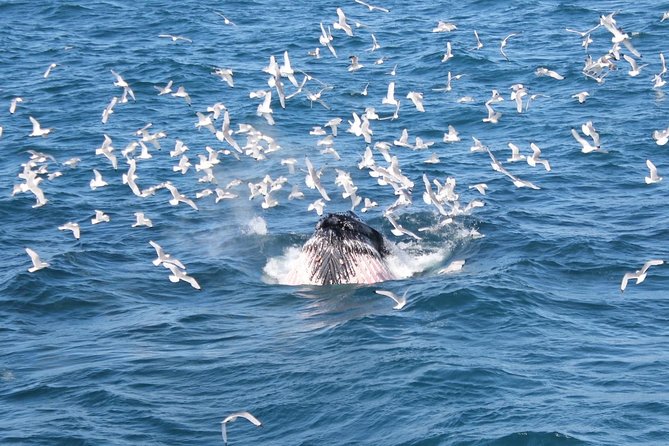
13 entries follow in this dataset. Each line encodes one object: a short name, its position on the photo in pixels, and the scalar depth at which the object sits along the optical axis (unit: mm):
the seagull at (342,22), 41000
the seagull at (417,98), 40938
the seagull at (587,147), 38725
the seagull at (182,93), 41781
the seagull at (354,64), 43906
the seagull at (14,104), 44731
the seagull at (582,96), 43075
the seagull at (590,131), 37694
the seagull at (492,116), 40959
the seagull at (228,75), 41031
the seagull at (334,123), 40531
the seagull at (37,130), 41894
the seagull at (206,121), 40638
